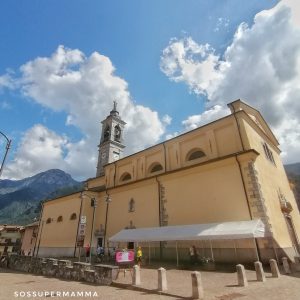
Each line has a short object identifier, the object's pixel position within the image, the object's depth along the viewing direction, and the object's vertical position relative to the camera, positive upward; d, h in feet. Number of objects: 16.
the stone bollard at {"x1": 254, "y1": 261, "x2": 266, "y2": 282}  31.36 -1.90
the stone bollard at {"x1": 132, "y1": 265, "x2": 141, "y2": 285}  30.77 -2.05
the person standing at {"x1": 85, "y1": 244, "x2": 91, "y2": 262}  63.38 +1.88
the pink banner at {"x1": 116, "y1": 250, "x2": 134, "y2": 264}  40.32 +0.45
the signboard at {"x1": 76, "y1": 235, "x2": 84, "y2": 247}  51.82 +4.27
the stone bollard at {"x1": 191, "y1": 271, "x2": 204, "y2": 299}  23.52 -2.69
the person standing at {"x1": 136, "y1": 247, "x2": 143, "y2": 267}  51.18 +0.53
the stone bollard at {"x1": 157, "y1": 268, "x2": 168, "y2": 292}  27.35 -2.34
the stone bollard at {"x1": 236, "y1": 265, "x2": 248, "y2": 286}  29.04 -2.10
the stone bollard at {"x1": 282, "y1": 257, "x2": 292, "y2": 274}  38.25 -1.30
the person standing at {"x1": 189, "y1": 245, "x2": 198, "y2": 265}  48.45 +0.77
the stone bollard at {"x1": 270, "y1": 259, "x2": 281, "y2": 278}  34.14 -1.69
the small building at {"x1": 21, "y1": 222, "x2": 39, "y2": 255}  126.21 +12.80
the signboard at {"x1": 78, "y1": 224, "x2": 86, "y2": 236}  53.97 +6.74
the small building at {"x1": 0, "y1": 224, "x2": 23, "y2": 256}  149.07 +15.57
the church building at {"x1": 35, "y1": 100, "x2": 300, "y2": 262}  49.11 +16.61
